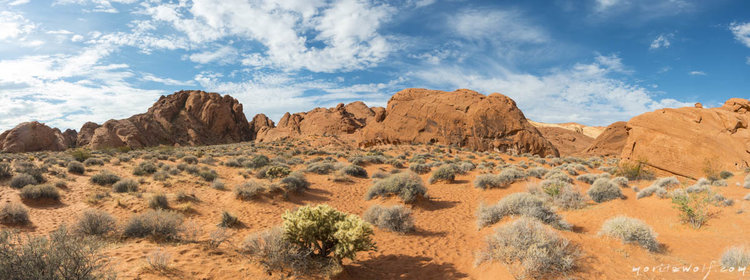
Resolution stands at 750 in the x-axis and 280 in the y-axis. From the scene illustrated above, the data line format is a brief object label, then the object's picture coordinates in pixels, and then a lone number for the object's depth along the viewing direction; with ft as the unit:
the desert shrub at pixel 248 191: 39.31
